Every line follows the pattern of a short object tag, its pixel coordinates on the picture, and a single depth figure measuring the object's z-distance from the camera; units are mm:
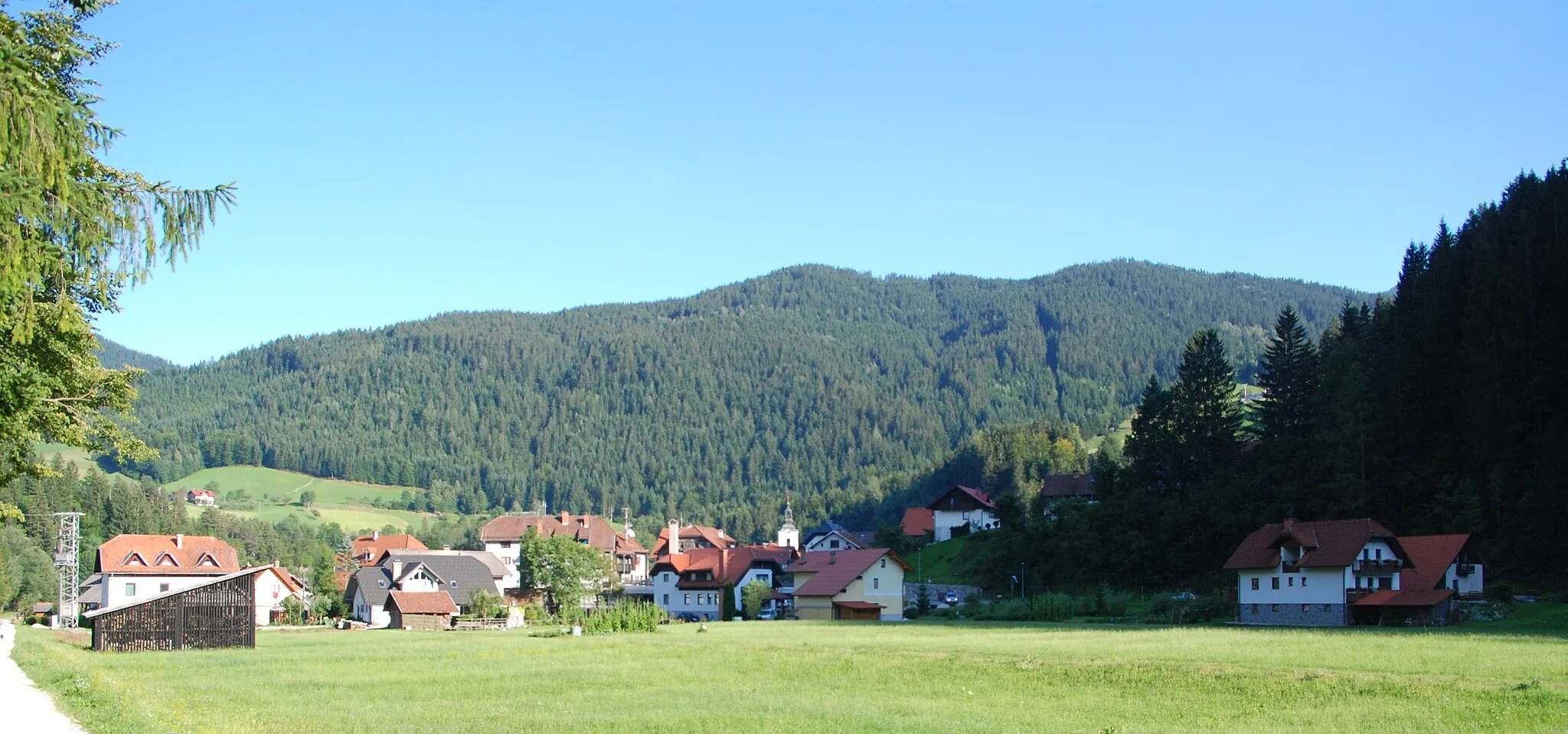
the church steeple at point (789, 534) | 143375
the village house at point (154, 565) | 86375
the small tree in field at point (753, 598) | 83750
